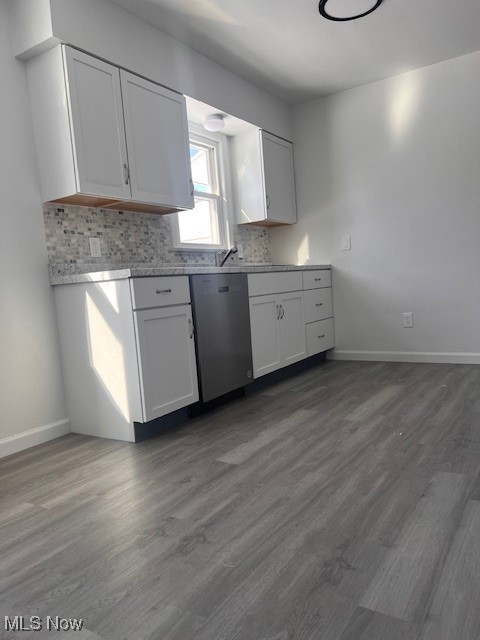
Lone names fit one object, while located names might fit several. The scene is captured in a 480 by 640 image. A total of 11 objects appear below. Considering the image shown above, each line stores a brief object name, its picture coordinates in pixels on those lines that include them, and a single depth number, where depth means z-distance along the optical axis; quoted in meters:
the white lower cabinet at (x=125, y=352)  2.20
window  3.51
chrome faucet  3.53
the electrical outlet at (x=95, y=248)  2.63
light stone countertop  2.16
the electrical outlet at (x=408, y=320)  3.72
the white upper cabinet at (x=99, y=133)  2.25
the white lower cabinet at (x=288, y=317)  3.09
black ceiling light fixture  2.55
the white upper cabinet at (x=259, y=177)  3.79
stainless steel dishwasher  2.55
